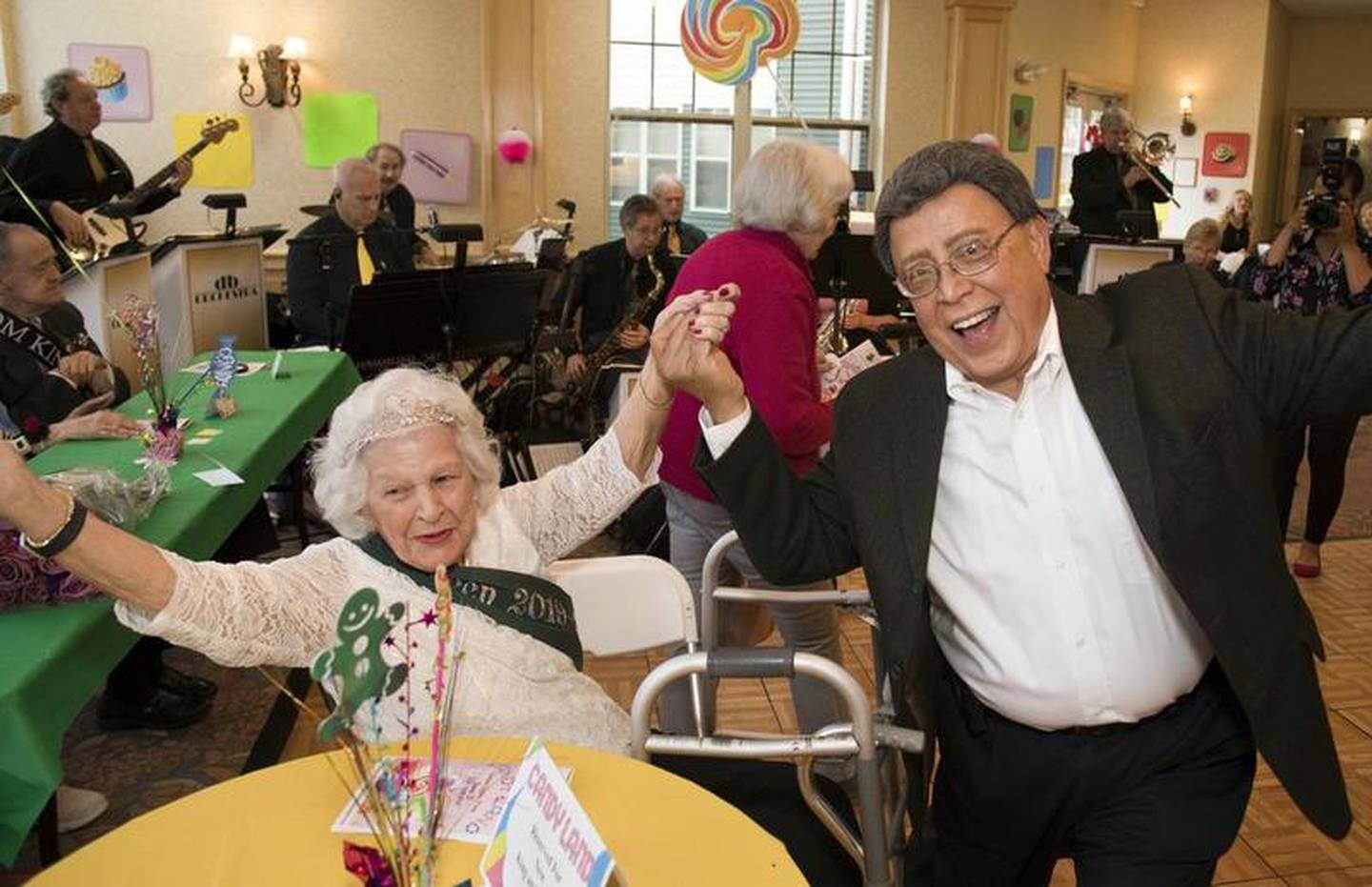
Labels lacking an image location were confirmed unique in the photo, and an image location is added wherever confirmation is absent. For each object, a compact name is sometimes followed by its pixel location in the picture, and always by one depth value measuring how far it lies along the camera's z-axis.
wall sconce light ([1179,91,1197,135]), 12.84
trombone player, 7.14
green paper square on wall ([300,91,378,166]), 7.96
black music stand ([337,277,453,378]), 4.40
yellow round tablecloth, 1.35
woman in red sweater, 2.49
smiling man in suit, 1.59
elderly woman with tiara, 1.71
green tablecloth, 1.69
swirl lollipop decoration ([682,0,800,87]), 5.86
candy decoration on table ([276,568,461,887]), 1.01
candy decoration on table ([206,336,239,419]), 3.19
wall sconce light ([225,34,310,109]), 7.67
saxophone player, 5.94
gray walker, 1.70
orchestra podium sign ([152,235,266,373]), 4.23
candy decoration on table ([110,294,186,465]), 2.91
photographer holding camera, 4.25
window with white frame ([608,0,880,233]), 9.27
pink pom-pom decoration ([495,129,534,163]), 8.26
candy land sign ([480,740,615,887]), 1.08
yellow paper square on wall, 7.72
